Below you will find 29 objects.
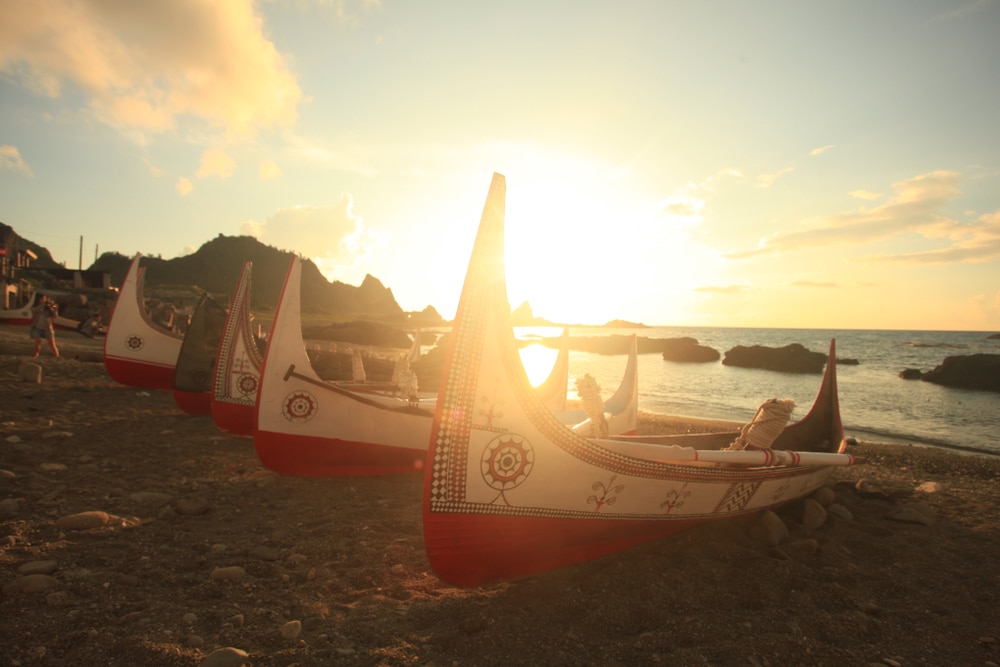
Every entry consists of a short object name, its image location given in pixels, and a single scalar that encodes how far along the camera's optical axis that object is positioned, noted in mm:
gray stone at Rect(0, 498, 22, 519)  5188
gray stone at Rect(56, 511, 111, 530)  5141
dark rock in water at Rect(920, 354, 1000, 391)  30672
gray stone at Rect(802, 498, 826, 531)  6707
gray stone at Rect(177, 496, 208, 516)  6004
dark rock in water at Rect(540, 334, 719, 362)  55281
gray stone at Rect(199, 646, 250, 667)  3266
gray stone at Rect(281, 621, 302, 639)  3750
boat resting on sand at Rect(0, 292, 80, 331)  23484
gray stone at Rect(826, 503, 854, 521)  7045
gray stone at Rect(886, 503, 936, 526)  6949
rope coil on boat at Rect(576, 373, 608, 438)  6016
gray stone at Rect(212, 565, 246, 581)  4543
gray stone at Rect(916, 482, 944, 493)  8711
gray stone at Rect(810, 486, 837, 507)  7432
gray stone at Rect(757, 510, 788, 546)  6090
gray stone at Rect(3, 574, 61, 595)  3865
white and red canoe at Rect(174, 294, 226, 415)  11148
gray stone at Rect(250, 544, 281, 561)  5080
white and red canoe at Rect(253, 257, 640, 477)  7461
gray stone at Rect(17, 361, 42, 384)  12477
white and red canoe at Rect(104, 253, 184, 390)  13477
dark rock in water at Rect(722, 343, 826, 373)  41844
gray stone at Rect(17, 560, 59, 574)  4133
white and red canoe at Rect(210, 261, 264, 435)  9164
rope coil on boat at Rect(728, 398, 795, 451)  6341
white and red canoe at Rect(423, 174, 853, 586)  4172
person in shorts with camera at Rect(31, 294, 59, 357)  15781
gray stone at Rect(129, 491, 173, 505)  6180
